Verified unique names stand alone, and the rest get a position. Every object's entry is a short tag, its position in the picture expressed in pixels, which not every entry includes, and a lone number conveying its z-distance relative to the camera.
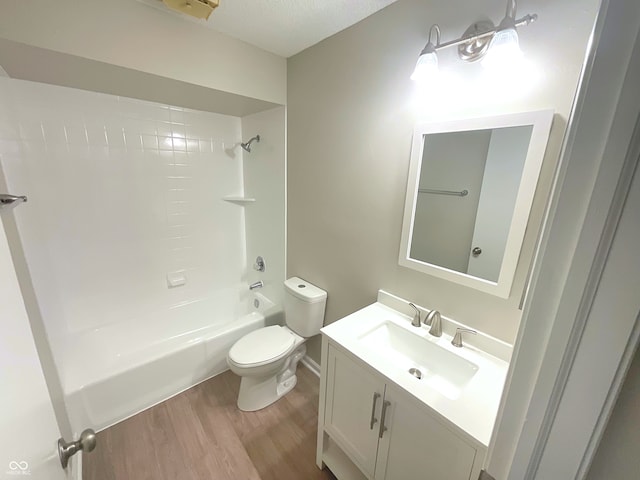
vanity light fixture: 0.85
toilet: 1.65
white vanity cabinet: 0.85
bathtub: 1.57
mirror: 0.97
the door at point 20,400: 0.42
